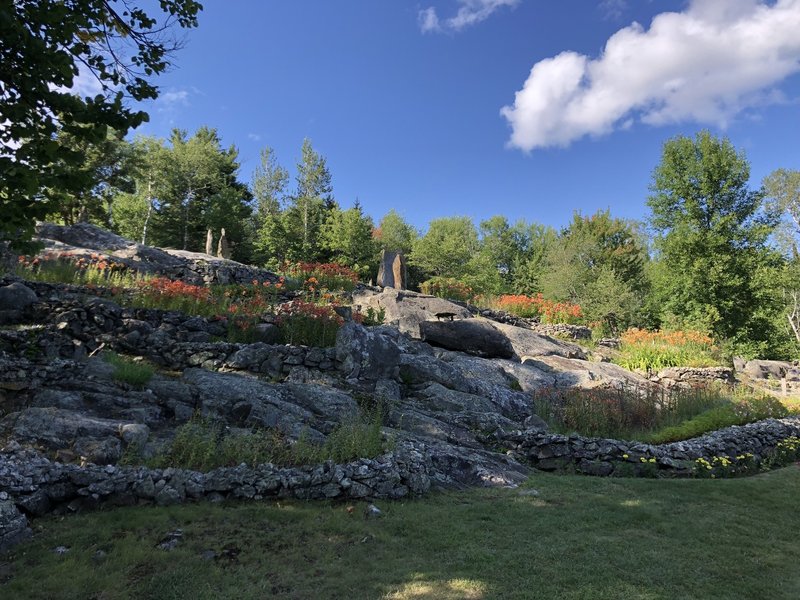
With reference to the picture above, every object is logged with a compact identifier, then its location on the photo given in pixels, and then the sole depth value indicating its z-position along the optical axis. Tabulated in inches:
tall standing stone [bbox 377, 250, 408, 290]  753.6
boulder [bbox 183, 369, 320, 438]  241.6
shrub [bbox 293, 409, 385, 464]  208.5
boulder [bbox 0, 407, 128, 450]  187.5
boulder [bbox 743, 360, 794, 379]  741.3
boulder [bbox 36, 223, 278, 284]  564.7
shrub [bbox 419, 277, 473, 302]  804.4
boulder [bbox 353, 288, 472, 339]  554.3
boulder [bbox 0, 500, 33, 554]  138.6
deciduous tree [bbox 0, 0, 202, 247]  150.6
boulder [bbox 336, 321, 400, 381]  344.9
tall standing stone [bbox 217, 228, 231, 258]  841.5
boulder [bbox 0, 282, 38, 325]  323.0
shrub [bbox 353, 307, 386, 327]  470.3
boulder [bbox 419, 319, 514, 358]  496.1
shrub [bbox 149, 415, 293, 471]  192.5
